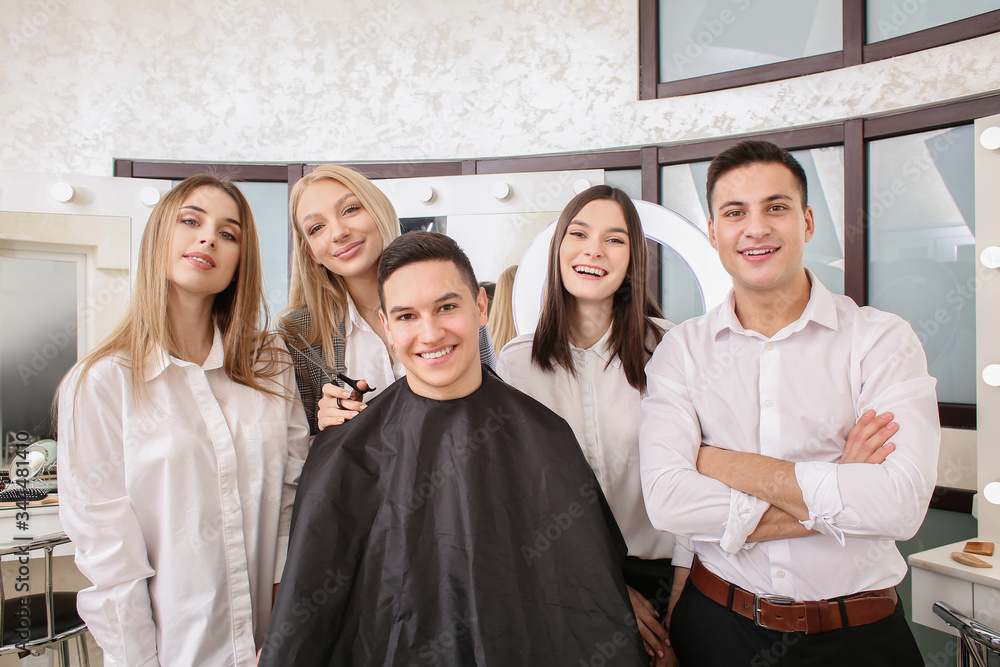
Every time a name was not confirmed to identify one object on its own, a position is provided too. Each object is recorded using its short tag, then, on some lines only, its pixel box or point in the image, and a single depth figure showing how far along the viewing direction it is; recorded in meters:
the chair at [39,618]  2.31
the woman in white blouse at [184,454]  1.44
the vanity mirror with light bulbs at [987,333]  2.34
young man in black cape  1.40
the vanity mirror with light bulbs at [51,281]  3.30
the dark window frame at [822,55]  2.78
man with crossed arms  1.38
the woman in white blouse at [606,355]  1.86
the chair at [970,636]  1.59
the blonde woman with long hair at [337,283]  1.92
